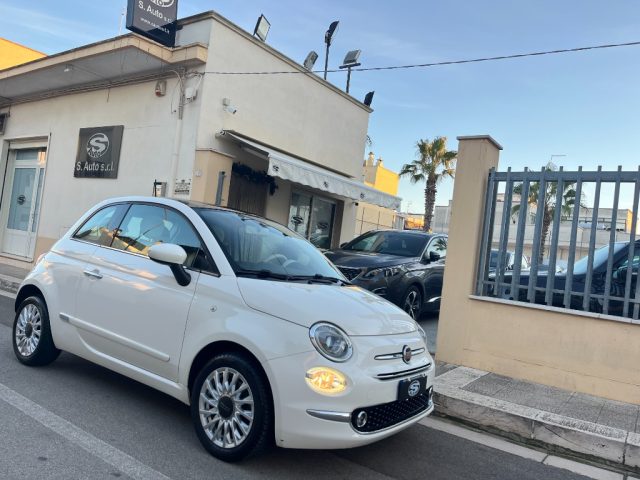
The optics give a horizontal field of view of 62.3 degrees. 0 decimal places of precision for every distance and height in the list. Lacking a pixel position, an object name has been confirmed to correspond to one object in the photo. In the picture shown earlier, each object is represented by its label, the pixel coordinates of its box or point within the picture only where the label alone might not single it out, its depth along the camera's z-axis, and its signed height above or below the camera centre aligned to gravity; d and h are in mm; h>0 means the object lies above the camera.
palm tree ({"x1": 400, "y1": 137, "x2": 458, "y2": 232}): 23375 +4552
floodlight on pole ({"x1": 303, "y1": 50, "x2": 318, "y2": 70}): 12357 +4499
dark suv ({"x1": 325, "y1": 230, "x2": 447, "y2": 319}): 7492 -33
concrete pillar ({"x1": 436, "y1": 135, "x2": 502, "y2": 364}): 6027 +348
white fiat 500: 3084 -560
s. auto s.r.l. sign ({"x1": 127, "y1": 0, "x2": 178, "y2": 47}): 9383 +3940
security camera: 10188 +2657
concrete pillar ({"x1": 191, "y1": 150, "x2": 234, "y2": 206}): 9742 +1236
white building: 9945 +2304
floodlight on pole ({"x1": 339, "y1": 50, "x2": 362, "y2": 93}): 14078 +5290
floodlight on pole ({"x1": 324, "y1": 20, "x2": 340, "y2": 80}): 16141 +6730
